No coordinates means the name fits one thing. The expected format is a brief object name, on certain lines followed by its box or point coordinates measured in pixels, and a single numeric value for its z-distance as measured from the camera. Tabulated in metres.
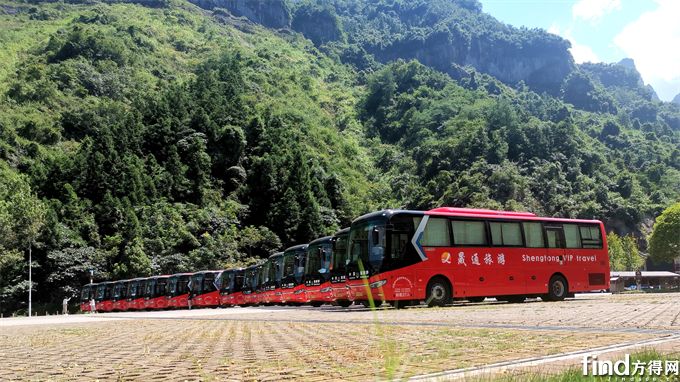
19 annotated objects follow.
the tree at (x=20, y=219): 45.79
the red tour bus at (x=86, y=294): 47.76
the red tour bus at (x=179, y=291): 40.09
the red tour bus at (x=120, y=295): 44.97
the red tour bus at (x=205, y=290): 39.09
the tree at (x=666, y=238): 58.97
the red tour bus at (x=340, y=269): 20.78
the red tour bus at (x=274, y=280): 32.19
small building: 66.25
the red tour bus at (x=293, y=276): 29.62
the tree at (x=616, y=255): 75.88
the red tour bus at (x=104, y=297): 46.28
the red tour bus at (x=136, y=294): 43.12
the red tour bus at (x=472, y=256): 18.19
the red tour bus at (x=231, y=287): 37.81
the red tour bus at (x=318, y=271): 26.84
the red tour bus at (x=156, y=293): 41.47
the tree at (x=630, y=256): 78.94
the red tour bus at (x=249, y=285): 36.03
